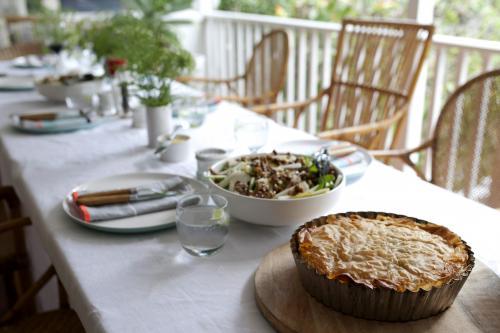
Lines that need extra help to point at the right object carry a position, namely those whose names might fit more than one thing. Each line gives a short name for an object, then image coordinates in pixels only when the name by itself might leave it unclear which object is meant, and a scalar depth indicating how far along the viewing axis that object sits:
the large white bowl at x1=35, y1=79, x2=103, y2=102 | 2.11
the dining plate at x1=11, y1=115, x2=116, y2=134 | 1.76
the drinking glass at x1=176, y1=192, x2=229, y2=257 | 0.96
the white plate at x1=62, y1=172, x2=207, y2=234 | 1.05
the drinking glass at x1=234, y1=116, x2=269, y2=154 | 1.52
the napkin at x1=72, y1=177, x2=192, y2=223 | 1.08
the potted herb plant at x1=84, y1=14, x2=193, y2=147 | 1.52
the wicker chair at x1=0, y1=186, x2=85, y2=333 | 1.35
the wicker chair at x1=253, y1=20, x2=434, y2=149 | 2.27
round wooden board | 0.72
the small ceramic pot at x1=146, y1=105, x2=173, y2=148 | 1.61
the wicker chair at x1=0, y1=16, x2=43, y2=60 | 3.53
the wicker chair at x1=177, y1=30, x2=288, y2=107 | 2.92
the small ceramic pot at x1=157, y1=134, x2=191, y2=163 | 1.47
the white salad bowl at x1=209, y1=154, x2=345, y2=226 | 1.00
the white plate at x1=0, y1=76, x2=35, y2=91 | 2.44
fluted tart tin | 0.70
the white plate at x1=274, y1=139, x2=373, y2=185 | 1.30
